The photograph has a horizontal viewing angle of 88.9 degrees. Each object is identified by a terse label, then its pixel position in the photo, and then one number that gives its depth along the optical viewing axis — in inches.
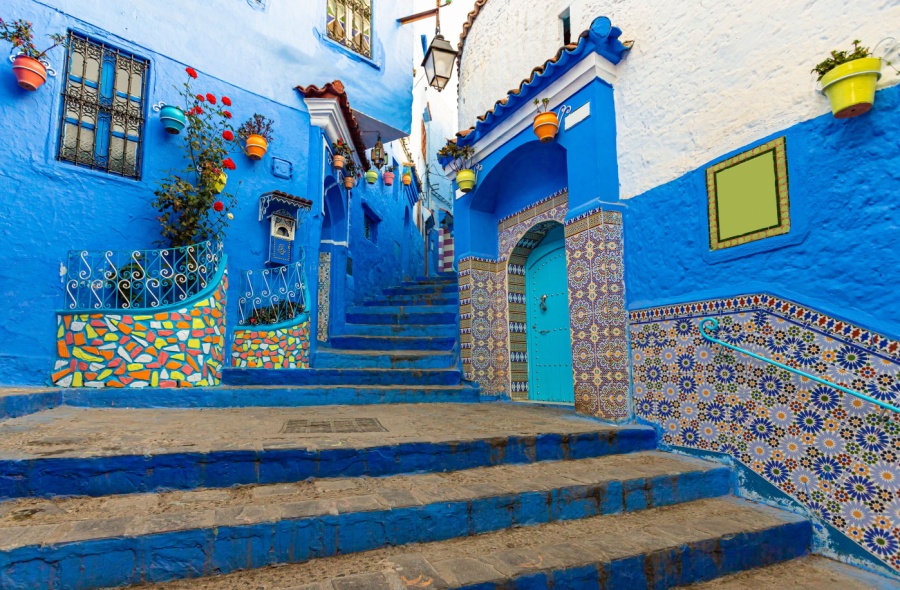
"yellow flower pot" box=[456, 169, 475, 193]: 241.4
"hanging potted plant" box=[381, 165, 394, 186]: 442.0
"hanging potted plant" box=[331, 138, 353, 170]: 303.6
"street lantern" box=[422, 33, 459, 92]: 237.3
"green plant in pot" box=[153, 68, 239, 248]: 207.0
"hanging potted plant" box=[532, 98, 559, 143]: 189.3
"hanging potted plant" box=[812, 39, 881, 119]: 98.8
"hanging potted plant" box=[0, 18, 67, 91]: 172.9
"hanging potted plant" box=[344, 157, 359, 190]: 324.2
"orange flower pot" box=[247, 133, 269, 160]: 236.2
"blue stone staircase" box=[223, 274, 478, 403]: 201.8
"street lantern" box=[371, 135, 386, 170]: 356.9
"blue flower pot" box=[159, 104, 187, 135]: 209.6
